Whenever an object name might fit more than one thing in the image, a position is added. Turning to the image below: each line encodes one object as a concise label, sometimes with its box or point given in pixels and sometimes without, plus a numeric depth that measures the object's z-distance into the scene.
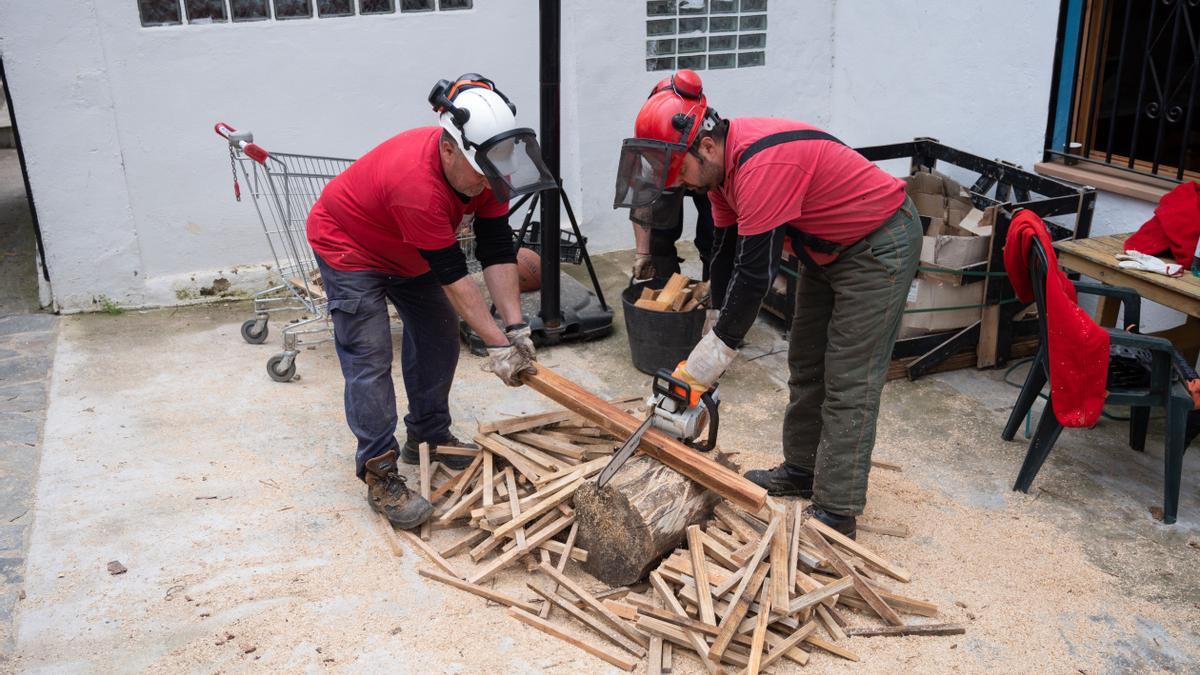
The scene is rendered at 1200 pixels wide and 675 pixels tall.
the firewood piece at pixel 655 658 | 3.33
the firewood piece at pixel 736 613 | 3.29
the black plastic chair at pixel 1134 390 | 4.23
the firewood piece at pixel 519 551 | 3.85
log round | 3.70
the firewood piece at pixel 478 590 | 3.71
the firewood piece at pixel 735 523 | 3.83
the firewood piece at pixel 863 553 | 3.83
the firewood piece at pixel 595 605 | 3.51
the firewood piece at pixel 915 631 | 3.55
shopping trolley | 5.72
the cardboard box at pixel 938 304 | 5.71
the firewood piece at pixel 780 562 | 3.42
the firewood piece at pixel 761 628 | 3.25
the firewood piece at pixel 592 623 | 3.48
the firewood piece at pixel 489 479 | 4.16
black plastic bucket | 5.69
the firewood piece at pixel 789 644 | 3.35
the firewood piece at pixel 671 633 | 3.39
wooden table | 4.35
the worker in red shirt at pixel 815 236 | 3.54
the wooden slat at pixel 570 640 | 3.41
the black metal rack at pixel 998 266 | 5.41
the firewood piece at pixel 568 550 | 3.82
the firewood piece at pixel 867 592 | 3.57
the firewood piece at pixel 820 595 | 3.42
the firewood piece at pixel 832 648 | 3.43
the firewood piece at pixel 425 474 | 4.39
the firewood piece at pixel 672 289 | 5.77
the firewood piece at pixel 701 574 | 3.40
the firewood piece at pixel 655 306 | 5.74
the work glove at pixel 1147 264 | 4.52
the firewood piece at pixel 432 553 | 3.95
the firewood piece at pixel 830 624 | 3.53
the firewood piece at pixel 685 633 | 3.31
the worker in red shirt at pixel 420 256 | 3.73
